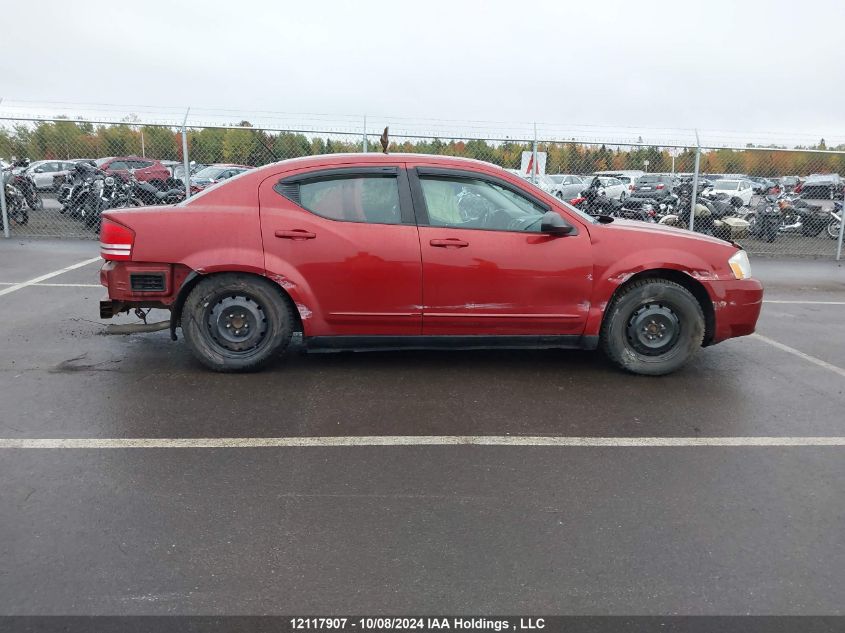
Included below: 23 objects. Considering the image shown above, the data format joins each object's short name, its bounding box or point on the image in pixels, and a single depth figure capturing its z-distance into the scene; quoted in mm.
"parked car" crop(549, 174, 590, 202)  19100
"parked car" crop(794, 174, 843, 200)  17312
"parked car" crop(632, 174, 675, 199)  18031
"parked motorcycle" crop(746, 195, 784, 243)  15500
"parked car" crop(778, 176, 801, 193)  17609
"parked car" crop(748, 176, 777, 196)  17003
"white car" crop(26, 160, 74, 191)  18953
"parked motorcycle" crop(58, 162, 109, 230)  14133
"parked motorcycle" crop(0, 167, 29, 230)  14430
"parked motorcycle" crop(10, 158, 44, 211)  14891
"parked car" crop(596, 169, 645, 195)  20741
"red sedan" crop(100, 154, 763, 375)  5012
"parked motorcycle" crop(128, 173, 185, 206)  14562
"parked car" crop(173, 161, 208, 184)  15469
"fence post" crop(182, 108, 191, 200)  12259
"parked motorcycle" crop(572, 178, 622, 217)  15072
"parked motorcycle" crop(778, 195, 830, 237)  16141
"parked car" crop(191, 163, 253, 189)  17875
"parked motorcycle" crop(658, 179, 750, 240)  15125
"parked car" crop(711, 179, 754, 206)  21406
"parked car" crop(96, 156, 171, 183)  15500
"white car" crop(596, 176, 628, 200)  17209
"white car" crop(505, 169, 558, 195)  13075
